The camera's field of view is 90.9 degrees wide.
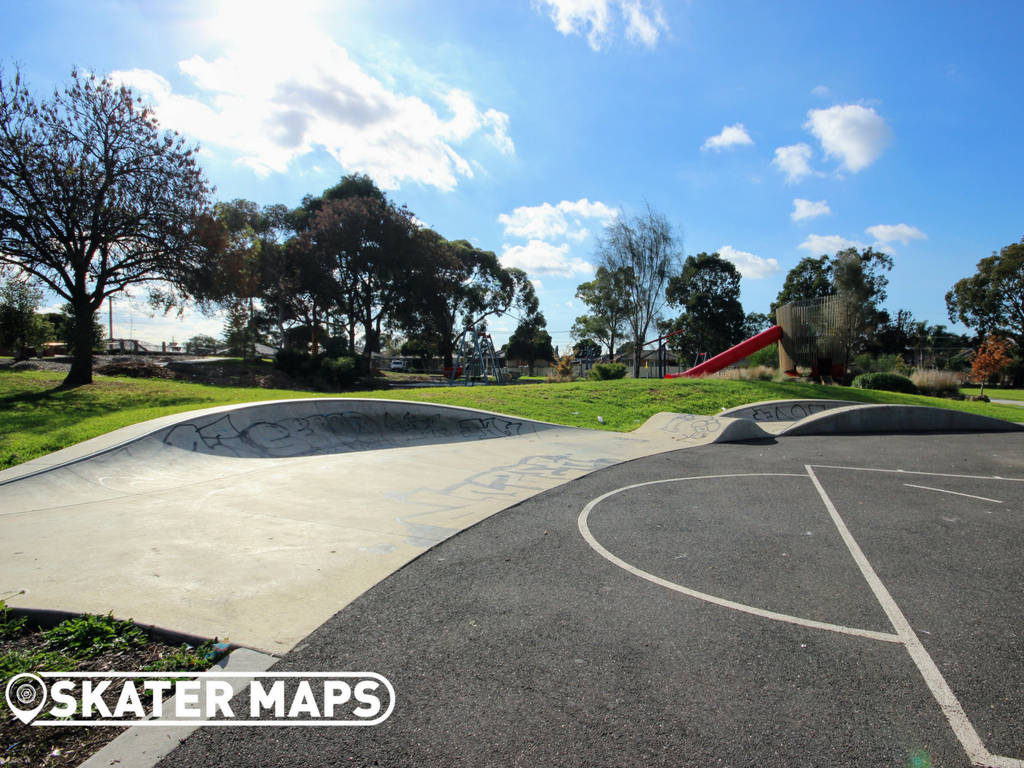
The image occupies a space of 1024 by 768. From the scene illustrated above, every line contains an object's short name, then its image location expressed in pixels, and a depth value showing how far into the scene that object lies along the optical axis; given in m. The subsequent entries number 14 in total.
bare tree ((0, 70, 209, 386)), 16.23
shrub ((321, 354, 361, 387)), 26.41
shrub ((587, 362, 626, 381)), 26.30
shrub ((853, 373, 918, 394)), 24.06
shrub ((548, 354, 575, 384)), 26.92
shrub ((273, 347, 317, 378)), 26.88
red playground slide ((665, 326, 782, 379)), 26.94
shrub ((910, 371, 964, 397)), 24.73
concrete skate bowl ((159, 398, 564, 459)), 9.00
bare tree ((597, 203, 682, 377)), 30.75
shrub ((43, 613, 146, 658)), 2.91
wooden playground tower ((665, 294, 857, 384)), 25.66
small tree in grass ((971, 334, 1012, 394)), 28.31
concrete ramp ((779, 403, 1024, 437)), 15.04
